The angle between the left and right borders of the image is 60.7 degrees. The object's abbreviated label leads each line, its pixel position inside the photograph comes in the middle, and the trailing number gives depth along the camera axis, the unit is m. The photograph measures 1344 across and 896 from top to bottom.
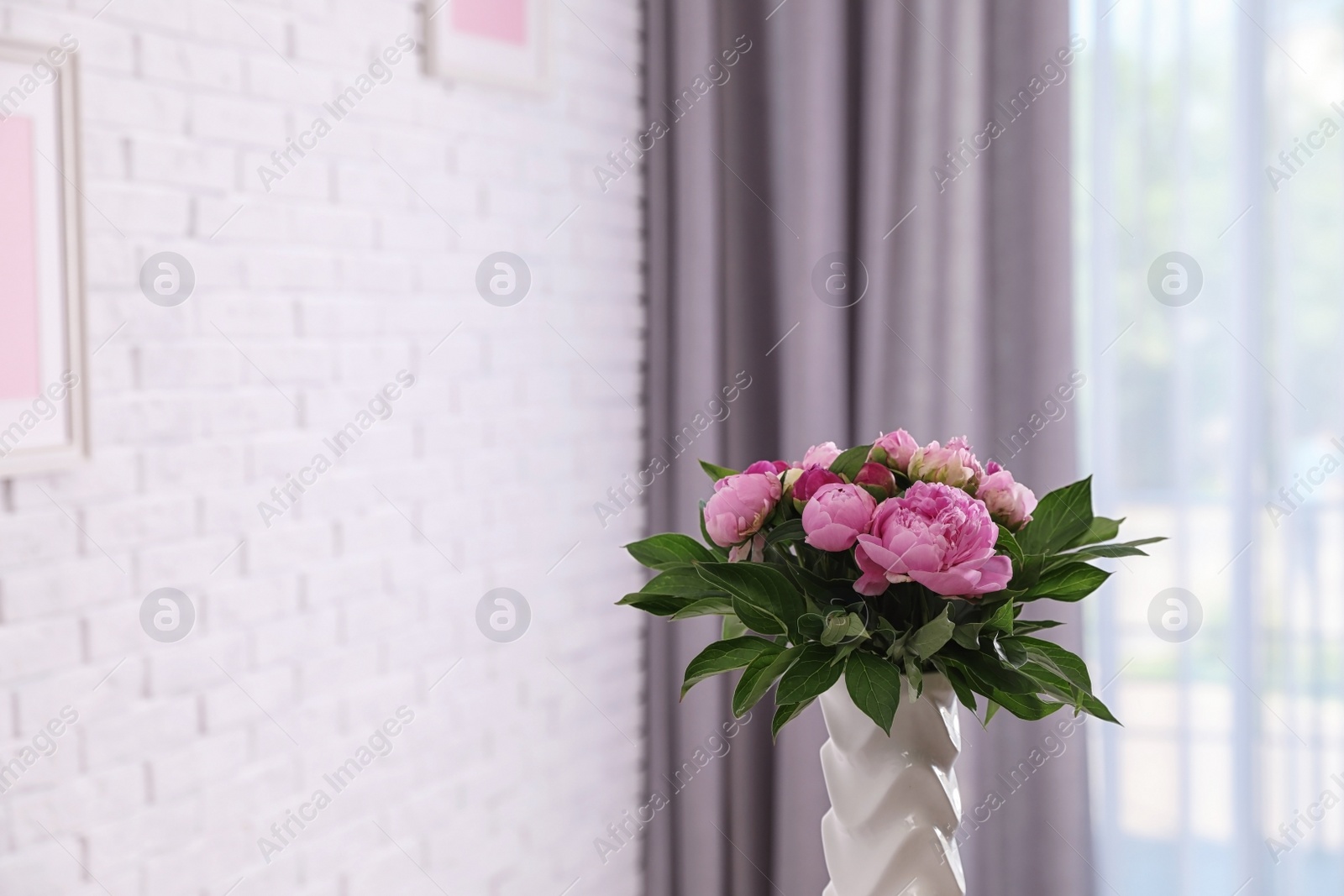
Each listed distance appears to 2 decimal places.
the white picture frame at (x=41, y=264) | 1.29
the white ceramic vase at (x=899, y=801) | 0.92
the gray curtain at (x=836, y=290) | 2.09
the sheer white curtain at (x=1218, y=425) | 1.93
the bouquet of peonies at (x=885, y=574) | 0.87
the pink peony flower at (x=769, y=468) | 1.00
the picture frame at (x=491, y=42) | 1.90
